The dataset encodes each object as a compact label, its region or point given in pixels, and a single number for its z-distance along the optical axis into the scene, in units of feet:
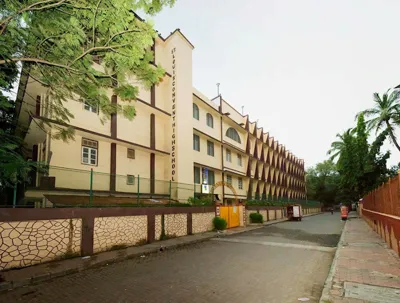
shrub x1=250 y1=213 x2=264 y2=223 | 81.10
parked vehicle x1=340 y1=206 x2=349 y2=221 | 103.13
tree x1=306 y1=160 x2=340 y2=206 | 220.43
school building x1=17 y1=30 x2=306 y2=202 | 43.01
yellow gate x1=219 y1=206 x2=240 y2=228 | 65.28
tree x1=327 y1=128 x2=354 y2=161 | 126.76
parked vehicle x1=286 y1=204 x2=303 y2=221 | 104.89
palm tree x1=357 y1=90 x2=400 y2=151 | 87.66
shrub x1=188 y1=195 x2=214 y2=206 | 55.16
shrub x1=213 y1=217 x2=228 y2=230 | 59.82
